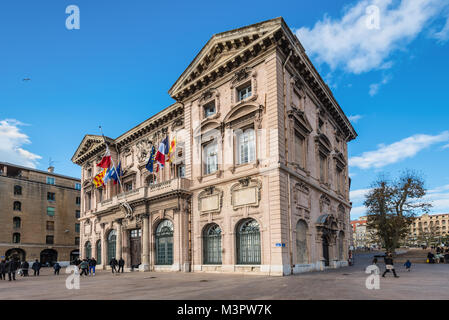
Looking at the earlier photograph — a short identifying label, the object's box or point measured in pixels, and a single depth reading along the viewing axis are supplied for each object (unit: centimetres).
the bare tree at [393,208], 4644
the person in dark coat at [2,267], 2336
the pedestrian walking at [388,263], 1802
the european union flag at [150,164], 2909
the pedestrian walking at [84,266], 2736
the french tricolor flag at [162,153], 2764
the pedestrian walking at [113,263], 2777
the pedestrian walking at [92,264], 2851
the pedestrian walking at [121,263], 2838
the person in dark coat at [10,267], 2326
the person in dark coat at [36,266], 3003
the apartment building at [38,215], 5434
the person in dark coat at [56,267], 3128
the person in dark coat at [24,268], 2845
